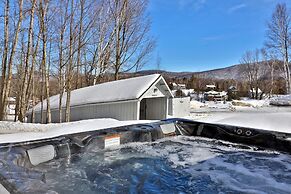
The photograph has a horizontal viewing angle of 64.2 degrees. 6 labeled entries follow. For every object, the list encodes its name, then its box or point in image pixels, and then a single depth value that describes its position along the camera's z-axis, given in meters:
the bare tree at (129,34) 11.56
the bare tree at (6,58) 7.33
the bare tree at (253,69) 25.75
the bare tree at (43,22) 7.24
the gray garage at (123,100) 7.67
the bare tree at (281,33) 17.92
